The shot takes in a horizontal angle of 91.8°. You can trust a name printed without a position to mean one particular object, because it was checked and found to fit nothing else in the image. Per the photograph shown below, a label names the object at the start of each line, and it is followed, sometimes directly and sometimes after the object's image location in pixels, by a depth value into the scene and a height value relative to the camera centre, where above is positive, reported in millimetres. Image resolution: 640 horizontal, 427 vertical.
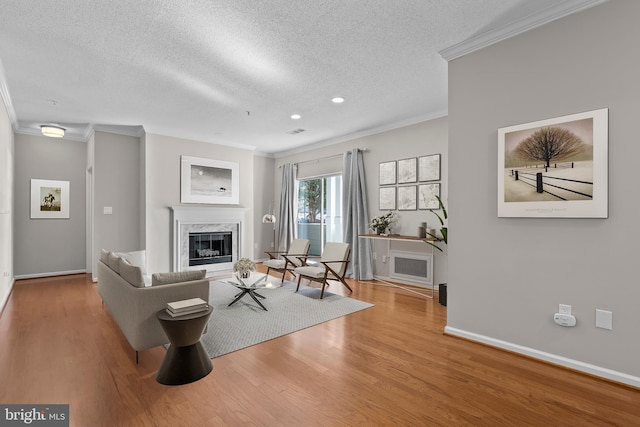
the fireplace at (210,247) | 6172 -738
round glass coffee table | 3932 -945
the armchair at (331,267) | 4598 -860
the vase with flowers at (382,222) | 5457 -175
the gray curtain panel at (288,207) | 7562 +121
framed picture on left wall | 5852 +233
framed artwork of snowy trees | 2328 +373
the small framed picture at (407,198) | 5312 +253
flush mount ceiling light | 5230 +1365
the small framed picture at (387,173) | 5602 +721
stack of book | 2396 -758
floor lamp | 6833 -158
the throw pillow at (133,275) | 2594 -549
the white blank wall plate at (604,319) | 2296 -789
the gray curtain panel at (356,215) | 5871 -52
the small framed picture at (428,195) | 5027 +285
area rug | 3049 -1252
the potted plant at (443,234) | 4414 -322
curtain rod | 6086 +1207
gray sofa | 2525 -729
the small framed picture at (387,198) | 5590 +262
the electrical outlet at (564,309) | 2473 -768
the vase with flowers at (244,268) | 4074 -739
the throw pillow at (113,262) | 3104 -537
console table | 4597 -415
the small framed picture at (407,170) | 5312 +732
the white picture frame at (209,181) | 6160 +632
